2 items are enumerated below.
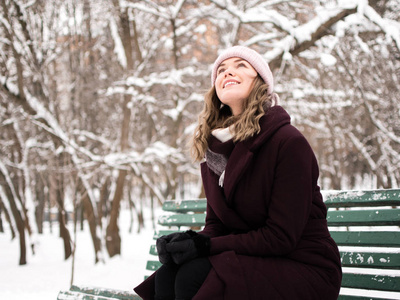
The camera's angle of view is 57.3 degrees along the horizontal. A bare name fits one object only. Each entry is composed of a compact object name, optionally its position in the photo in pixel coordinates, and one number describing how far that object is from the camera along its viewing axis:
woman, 1.46
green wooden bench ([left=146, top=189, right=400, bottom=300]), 1.86
